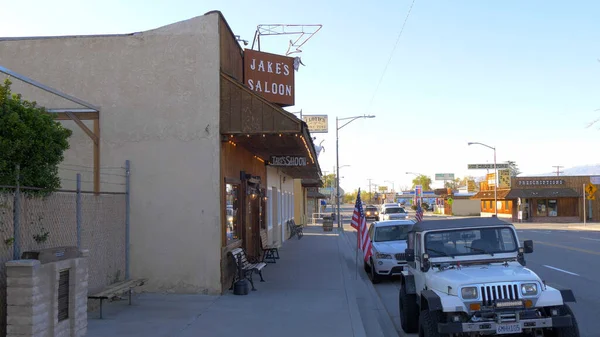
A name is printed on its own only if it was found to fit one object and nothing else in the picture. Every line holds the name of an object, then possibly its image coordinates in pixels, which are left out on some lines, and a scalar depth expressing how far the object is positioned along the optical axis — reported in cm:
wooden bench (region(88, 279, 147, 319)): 880
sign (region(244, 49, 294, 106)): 1462
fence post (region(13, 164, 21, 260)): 679
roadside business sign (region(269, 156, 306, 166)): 1695
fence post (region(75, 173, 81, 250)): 882
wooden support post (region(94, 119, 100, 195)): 1154
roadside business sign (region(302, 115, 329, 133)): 4885
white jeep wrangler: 602
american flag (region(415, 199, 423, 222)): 2433
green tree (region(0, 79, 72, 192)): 672
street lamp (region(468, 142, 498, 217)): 5332
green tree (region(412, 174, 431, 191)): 16080
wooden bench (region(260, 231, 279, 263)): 1778
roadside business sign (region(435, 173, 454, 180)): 13950
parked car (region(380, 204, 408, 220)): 3753
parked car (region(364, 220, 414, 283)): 1422
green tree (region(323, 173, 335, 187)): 11188
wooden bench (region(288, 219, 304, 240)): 3000
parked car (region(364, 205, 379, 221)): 5849
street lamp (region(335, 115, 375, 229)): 4183
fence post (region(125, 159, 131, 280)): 1124
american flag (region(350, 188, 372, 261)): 1451
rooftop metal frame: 1118
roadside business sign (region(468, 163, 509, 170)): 7593
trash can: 3869
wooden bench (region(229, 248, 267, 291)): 1207
